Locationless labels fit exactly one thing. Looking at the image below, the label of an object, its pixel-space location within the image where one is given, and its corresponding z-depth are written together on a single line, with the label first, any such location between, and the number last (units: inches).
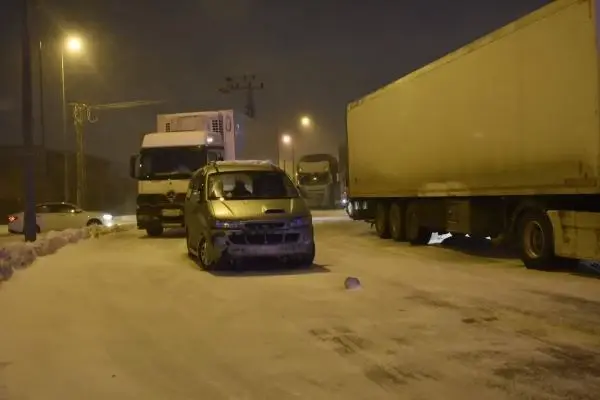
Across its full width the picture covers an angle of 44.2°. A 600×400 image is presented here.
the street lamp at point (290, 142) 2031.3
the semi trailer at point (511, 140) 434.6
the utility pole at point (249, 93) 2487.7
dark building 2369.6
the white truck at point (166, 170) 857.5
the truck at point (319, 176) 2116.1
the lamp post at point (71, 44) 1032.2
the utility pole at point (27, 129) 778.2
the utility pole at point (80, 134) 1284.4
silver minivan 493.4
